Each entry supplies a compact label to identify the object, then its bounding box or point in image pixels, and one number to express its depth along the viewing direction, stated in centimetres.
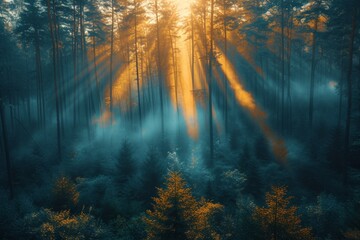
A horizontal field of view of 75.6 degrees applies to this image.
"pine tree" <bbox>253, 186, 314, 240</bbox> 713
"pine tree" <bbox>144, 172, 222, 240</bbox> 774
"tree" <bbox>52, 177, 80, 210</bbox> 1131
